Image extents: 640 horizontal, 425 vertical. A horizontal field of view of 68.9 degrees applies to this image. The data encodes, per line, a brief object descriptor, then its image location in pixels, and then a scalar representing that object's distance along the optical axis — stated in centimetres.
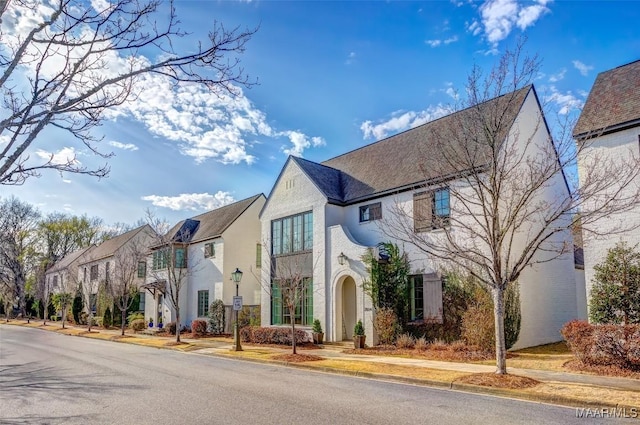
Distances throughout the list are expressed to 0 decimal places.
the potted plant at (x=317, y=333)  2122
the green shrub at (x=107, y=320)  4062
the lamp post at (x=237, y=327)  1994
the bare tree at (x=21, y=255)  5666
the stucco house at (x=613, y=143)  1398
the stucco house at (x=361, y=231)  1802
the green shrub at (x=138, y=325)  3500
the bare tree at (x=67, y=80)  510
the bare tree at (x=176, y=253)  3173
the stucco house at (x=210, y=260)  2997
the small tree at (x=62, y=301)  4273
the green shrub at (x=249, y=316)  2662
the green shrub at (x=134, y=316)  3791
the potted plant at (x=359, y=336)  1859
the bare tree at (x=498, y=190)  1159
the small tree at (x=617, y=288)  1316
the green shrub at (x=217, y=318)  2883
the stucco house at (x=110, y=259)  3864
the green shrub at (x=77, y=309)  4738
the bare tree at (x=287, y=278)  2259
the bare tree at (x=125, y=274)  3341
